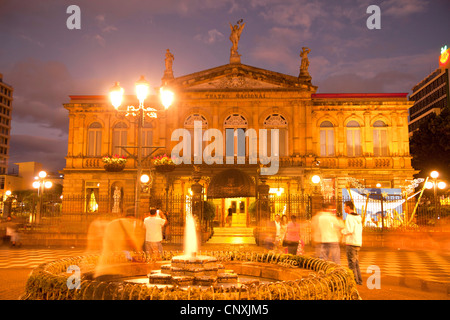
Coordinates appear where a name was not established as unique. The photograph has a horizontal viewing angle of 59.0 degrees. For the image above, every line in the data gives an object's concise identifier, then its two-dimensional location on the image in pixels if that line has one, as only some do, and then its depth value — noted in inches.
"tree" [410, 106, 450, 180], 1429.6
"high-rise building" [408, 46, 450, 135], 2408.5
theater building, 1258.6
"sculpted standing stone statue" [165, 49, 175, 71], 1310.3
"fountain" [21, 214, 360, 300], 212.2
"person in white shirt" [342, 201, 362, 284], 373.7
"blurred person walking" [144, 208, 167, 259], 416.5
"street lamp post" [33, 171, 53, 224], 897.5
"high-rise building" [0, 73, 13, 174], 3110.2
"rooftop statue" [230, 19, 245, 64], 1272.1
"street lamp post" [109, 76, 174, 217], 447.5
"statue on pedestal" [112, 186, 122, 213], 1250.4
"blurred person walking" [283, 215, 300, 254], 466.3
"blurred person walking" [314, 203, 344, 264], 402.3
